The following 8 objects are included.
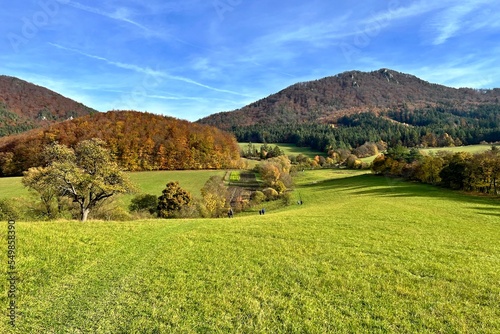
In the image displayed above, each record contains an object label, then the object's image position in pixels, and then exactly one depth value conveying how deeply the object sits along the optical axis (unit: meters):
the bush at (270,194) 68.26
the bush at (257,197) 63.68
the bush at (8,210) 33.11
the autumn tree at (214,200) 52.41
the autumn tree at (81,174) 25.19
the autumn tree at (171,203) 48.56
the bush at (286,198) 57.83
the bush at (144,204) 50.34
